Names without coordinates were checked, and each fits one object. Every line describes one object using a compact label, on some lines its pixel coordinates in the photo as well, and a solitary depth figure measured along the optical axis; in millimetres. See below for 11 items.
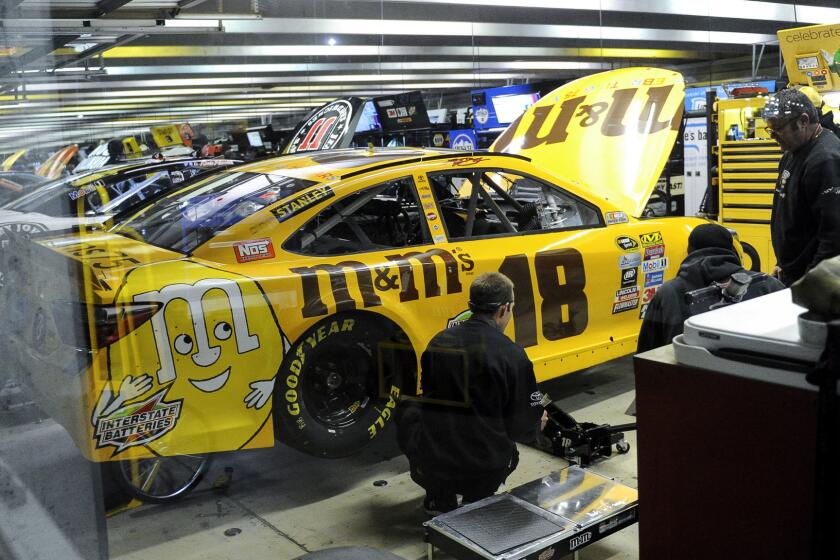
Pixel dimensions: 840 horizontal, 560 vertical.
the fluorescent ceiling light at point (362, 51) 3168
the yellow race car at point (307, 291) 2932
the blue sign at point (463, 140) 4168
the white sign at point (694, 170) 5496
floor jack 3545
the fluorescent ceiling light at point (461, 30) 3430
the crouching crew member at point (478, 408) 3275
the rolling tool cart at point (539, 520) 2713
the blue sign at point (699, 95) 4809
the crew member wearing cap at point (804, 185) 3244
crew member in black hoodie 3068
